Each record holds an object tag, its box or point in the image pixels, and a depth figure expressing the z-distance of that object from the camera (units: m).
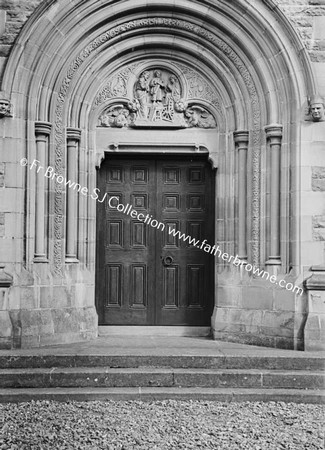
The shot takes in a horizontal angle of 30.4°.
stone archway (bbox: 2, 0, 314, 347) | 7.37
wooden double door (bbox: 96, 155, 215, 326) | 8.33
